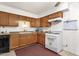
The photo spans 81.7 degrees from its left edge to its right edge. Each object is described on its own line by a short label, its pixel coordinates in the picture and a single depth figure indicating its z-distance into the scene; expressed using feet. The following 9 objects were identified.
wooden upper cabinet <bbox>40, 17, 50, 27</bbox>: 6.56
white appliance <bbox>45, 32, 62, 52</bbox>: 4.69
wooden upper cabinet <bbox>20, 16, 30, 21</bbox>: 6.26
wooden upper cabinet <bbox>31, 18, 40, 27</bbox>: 7.24
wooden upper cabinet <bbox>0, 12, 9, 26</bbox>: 4.82
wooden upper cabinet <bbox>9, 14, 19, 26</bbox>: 5.35
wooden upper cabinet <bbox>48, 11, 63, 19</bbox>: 5.19
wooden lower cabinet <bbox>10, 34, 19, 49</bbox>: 4.95
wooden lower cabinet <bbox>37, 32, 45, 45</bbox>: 6.20
